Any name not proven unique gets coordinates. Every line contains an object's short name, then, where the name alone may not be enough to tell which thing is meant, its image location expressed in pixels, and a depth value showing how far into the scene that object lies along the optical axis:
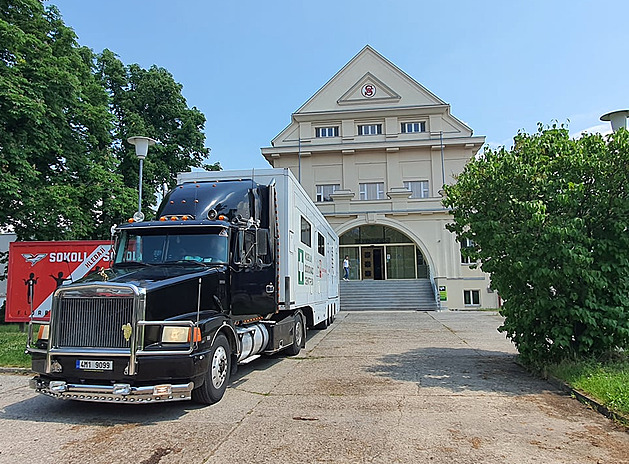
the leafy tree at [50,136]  16.81
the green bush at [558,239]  7.99
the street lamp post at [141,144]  13.84
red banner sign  14.07
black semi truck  6.06
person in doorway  32.56
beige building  31.58
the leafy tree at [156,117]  27.30
